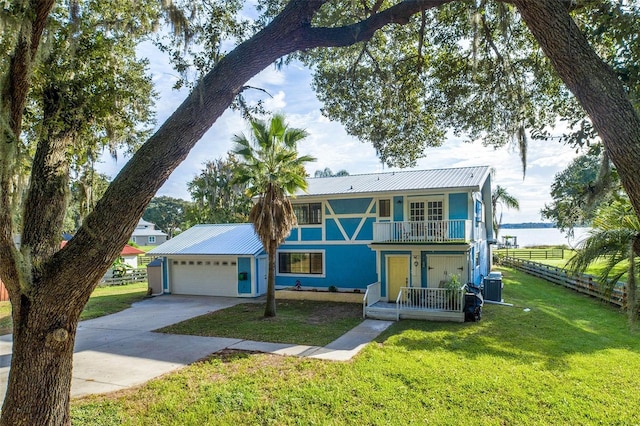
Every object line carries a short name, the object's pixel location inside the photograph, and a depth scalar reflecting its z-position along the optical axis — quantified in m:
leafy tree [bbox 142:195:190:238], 67.88
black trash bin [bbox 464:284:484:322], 11.14
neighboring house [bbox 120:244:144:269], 27.70
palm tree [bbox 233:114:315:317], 11.71
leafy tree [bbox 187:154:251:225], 29.55
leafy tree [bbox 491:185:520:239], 31.44
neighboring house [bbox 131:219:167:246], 59.77
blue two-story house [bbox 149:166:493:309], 13.50
